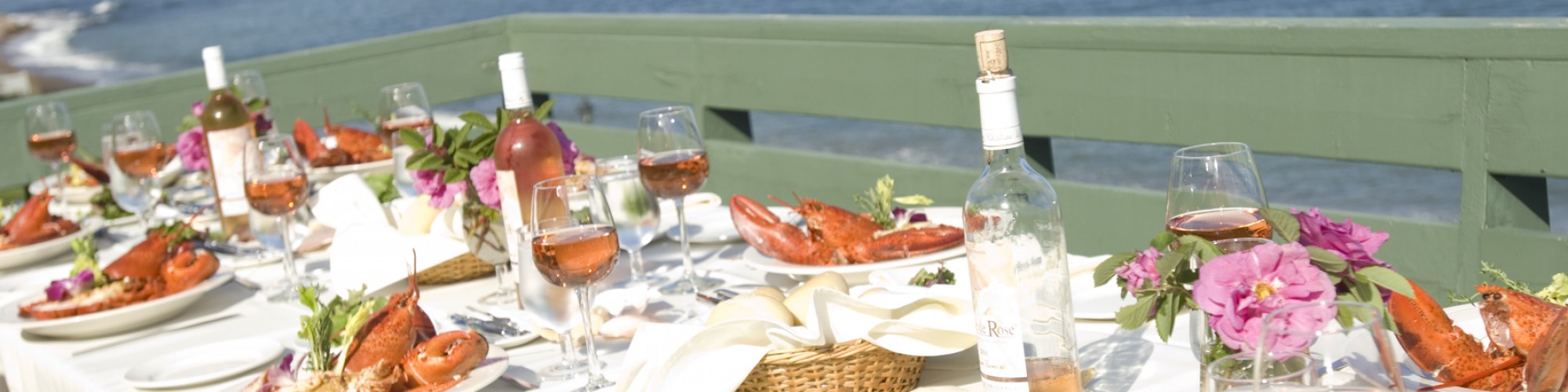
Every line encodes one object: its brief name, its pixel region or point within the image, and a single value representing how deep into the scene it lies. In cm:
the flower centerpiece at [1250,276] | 101
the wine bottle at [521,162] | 172
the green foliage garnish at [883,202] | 199
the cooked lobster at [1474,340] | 107
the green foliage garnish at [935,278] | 152
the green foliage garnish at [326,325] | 143
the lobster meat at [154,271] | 203
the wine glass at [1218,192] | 123
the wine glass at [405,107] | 263
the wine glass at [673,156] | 195
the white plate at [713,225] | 222
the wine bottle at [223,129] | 238
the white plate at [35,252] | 255
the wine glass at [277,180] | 209
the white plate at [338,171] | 286
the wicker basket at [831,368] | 130
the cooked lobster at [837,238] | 185
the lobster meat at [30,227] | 259
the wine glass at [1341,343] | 72
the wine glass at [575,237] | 142
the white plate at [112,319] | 196
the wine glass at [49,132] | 311
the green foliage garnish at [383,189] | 254
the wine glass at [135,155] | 271
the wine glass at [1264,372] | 73
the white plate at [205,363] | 169
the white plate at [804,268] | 181
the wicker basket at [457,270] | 207
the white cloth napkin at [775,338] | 129
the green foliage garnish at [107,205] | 292
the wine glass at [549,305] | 147
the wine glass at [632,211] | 189
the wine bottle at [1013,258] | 111
